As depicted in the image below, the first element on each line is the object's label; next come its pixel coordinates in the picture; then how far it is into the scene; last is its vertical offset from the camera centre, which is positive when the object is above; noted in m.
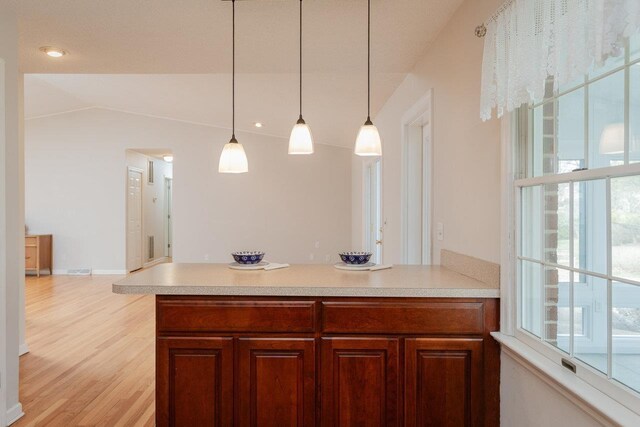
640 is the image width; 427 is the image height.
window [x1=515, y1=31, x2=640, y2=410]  1.12 -0.04
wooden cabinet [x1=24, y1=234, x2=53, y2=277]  7.37 -0.72
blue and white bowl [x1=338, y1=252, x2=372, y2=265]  2.37 -0.26
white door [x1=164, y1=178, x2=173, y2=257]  10.75 -0.08
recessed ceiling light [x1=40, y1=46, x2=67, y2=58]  2.94 +1.14
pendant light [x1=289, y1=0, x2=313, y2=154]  2.12 +0.36
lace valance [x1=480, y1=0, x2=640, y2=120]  1.01 +0.49
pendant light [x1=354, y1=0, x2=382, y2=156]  2.07 +0.35
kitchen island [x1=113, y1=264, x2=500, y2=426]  1.86 -0.63
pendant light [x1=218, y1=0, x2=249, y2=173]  2.31 +0.29
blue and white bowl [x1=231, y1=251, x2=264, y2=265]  2.38 -0.26
